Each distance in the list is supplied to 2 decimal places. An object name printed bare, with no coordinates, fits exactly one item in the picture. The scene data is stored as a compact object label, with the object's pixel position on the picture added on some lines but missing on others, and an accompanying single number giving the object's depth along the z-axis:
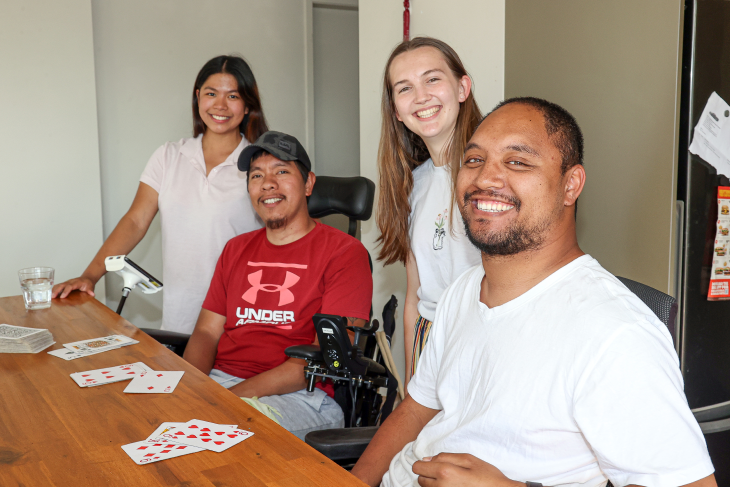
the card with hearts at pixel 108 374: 1.51
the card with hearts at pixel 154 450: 1.10
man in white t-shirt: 0.93
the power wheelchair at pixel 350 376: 1.39
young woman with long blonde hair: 1.79
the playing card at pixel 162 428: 1.19
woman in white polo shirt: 2.62
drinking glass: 2.26
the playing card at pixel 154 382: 1.45
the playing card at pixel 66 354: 1.71
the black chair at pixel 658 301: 1.15
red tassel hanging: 3.16
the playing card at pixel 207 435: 1.15
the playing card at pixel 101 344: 1.79
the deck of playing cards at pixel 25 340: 1.76
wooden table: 1.04
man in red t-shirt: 2.02
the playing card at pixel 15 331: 1.78
